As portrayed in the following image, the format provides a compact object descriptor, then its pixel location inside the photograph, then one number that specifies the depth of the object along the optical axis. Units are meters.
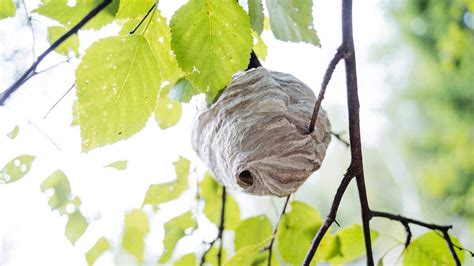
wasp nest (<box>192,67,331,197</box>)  0.53
